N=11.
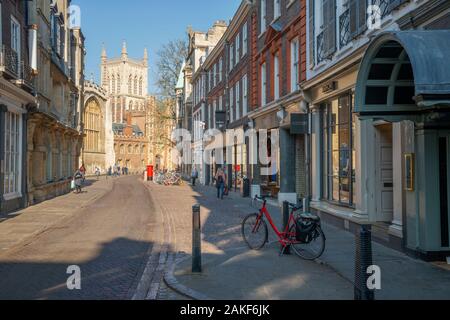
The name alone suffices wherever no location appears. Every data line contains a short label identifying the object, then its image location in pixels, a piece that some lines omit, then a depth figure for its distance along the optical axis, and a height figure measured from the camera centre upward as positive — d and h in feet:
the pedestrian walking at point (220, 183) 79.56 -2.34
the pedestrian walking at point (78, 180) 97.65 -2.11
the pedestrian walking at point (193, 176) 126.31 -1.81
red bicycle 28.48 -4.16
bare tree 159.63 +33.26
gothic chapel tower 448.24 +85.09
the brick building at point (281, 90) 54.85 +10.66
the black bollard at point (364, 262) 18.92 -3.76
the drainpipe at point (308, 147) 49.75 +2.29
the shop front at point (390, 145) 21.49 +1.65
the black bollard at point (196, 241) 25.08 -3.83
